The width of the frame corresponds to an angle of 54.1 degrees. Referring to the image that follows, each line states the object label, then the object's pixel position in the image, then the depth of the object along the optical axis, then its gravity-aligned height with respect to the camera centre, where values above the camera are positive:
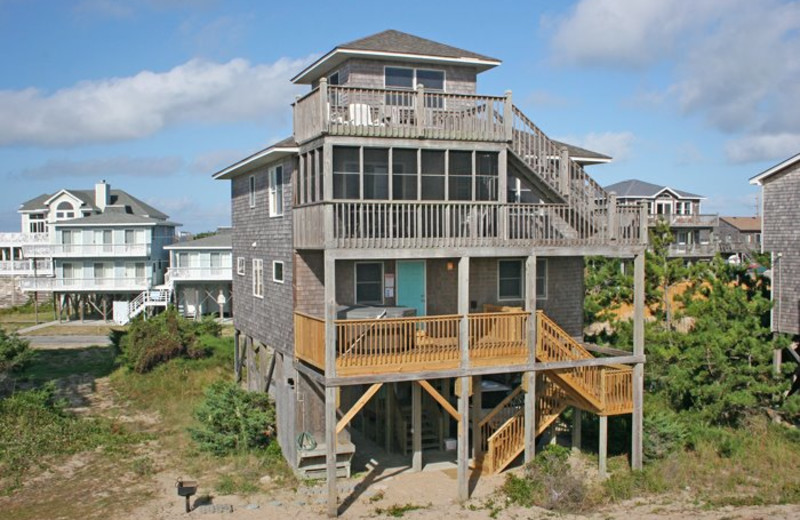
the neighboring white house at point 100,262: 54.25 -1.25
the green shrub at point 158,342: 33.03 -4.27
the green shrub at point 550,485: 18.69 -5.96
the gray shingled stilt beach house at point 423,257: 18.77 -0.43
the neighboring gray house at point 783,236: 26.17 +0.21
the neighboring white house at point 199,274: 53.44 -2.08
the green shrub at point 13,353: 27.97 -3.97
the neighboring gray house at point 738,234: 68.44 +0.81
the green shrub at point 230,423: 22.12 -5.16
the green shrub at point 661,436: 22.11 -5.57
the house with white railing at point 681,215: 66.50 +2.38
